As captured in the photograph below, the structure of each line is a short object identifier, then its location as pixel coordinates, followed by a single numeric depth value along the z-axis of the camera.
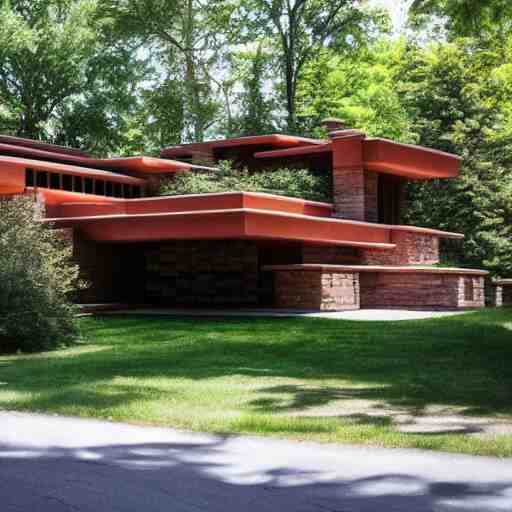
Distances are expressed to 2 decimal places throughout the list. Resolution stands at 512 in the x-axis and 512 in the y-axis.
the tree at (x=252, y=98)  42.43
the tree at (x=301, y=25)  43.41
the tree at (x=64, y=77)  42.34
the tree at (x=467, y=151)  30.50
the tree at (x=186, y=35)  45.91
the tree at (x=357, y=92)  46.94
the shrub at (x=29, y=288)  13.92
